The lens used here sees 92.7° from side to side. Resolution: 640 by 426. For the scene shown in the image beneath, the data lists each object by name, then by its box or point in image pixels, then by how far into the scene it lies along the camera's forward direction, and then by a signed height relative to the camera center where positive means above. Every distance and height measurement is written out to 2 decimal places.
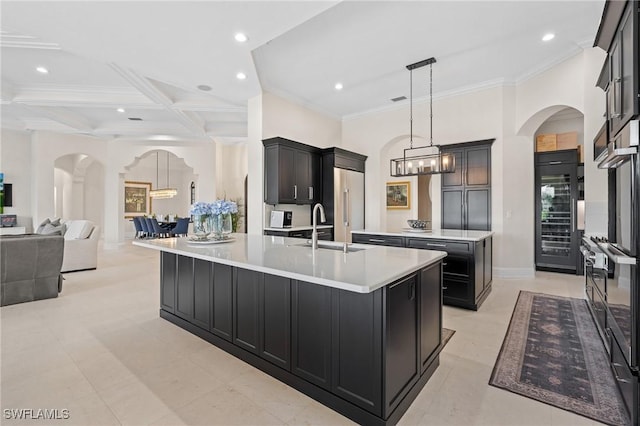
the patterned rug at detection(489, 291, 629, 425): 1.94 -1.18
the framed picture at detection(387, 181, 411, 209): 8.65 +0.53
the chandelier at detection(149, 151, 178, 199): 11.05 +0.74
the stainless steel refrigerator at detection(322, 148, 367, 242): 6.06 +0.50
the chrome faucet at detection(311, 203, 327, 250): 2.60 -0.21
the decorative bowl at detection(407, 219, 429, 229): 4.35 -0.15
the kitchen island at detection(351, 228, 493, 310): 3.64 -0.57
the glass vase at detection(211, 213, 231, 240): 3.20 -0.13
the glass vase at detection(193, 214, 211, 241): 3.15 -0.14
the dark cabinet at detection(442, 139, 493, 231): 5.45 +0.45
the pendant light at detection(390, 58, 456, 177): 4.41 +0.74
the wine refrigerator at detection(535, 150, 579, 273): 5.61 +0.07
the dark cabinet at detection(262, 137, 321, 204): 5.20 +0.75
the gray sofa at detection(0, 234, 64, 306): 3.84 -0.71
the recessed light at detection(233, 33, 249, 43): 3.32 +1.94
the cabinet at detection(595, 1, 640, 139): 1.67 +0.96
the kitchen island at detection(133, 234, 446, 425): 1.69 -0.70
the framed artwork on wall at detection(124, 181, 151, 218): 12.02 +0.58
